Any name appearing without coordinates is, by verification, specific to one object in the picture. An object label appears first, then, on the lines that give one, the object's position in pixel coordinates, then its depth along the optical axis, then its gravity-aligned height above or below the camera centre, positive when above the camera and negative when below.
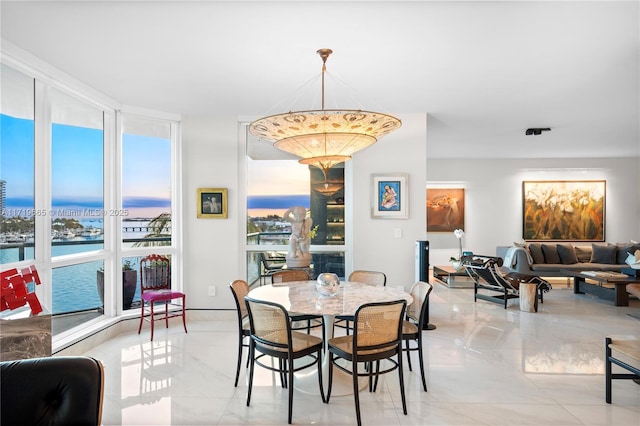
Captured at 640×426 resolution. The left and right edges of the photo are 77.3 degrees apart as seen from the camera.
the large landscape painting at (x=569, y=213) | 8.98 +0.02
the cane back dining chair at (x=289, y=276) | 4.02 -0.64
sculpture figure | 4.66 -0.28
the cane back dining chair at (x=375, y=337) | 2.56 -0.81
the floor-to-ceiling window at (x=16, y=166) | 3.21 +0.40
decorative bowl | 3.14 -0.56
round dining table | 2.78 -0.65
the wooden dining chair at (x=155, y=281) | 4.63 -0.82
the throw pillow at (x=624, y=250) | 7.52 -0.70
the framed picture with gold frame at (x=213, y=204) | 5.16 +0.13
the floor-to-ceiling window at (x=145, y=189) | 4.85 +0.31
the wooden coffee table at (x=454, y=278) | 7.57 -1.24
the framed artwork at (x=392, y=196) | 5.11 +0.23
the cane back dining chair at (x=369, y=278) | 3.88 -0.63
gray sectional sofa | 7.42 -0.85
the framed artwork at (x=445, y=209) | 9.09 +0.11
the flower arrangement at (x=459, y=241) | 7.73 -0.61
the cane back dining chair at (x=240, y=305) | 3.20 -0.75
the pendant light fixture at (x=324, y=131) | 2.83 +0.63
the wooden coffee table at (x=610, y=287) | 5.95 -1.16
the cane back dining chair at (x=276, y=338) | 2.63 -0.86
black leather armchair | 1.47 -0.67
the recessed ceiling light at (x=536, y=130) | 6.02 +1.27
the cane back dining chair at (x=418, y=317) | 3.09 -0.86
